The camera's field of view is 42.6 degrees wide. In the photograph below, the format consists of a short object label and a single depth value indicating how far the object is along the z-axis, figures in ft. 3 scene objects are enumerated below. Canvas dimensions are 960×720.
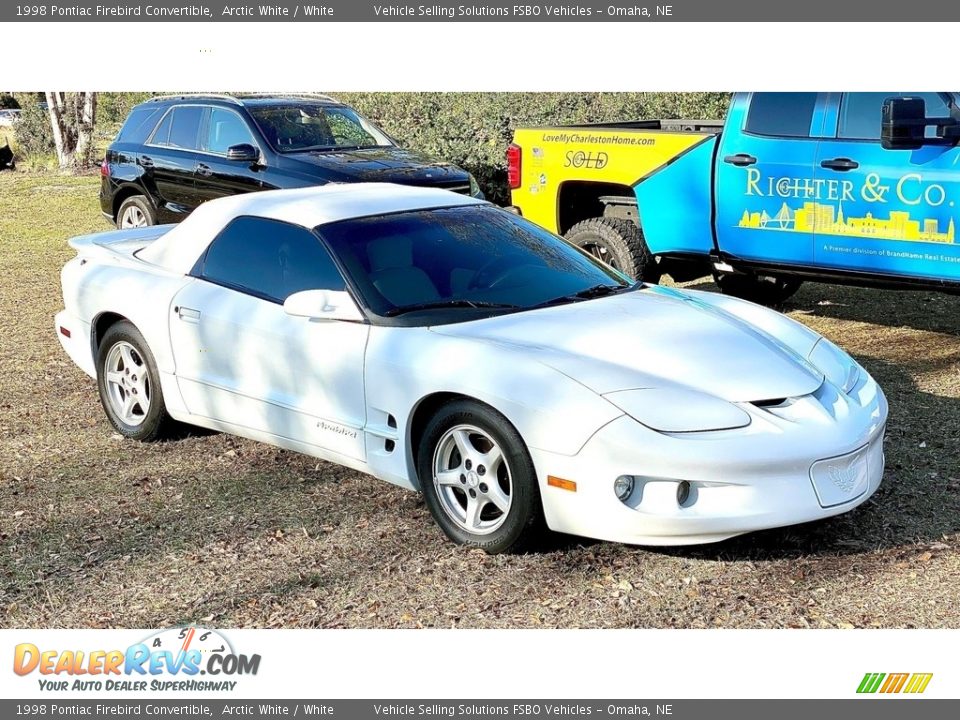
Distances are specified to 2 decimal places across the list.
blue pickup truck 27.09
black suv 39.06
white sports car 15.62
